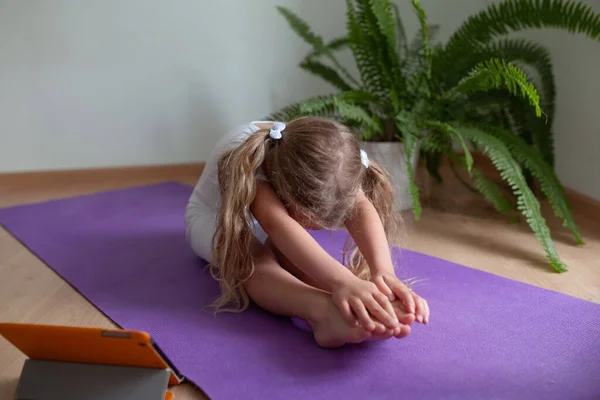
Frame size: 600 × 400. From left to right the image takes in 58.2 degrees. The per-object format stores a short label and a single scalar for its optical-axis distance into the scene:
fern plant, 1.46
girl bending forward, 0.89
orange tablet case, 0.70
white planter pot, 1.66
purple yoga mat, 0.79
